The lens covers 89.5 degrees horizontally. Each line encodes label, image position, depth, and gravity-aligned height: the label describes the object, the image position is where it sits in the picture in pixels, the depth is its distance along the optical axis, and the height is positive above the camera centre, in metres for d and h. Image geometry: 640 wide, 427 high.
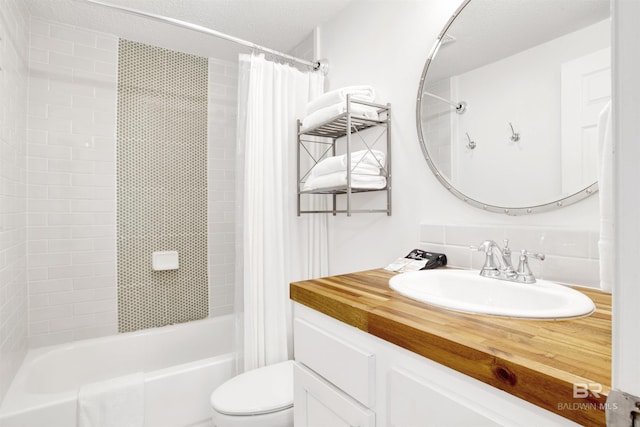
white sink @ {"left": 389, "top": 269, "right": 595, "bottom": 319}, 0.72 -0.22
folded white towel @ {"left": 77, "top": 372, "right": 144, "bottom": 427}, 1.35 -0.82
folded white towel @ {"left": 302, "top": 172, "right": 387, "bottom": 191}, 1.44 +0.14
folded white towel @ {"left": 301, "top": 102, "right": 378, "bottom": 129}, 1.46 +0.47
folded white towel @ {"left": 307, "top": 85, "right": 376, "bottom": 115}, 1.49 +0.55
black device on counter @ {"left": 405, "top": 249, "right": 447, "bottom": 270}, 1.25 -0.18
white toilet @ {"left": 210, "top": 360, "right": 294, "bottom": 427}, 1.23 -0.76
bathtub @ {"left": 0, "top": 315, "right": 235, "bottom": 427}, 1.31 -0.85
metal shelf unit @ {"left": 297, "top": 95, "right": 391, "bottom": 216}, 1.46 +0.41
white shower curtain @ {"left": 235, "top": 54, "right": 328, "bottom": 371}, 1.64 +0.02
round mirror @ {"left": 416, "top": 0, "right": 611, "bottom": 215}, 0.95 +0.38
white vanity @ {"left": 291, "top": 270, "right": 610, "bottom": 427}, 0.48 -0.29
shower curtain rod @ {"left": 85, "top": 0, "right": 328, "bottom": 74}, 1.51 +0.91
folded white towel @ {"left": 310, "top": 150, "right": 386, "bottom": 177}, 1.45 +0.23
